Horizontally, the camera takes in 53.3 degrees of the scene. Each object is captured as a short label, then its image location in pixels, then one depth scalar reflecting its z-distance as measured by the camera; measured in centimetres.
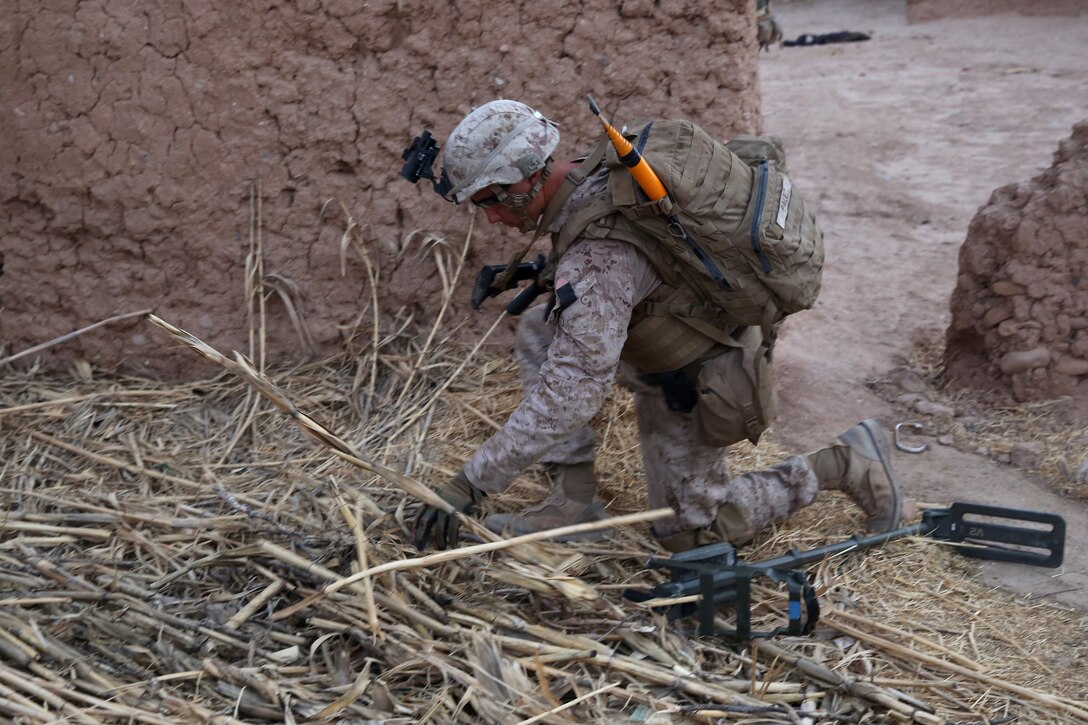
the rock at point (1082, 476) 390
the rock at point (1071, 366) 438
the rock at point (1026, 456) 408
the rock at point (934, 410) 448
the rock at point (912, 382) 475
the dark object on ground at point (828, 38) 1253
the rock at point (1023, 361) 445
